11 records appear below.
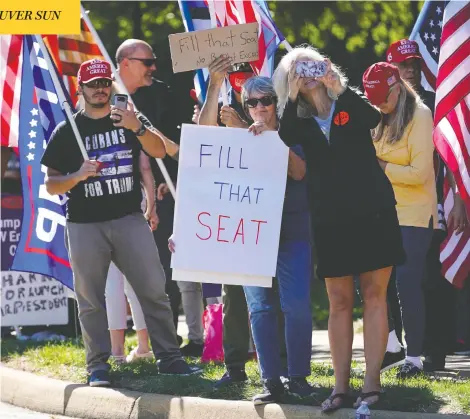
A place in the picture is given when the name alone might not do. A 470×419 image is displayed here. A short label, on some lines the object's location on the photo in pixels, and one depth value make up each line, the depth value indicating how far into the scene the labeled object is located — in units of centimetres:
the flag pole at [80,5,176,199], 1761
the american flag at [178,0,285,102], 1725
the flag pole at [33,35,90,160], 1814
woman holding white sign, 1485
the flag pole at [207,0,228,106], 1747
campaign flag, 1898
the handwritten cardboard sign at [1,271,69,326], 2286
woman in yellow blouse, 1586
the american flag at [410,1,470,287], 1541
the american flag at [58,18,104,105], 2034
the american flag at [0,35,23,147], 1958
